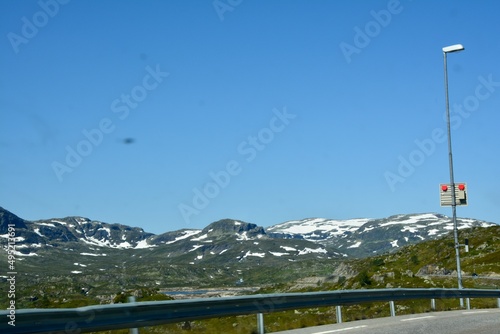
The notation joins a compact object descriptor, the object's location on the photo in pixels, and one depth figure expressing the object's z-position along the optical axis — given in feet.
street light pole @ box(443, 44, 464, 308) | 97.51
